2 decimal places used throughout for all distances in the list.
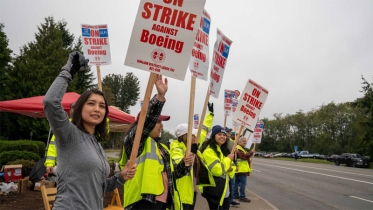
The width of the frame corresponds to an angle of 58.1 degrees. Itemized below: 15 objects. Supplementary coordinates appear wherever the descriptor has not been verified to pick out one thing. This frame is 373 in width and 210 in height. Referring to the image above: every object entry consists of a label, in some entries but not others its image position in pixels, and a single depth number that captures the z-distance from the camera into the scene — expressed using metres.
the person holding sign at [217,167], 5.11
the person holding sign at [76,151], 2.11
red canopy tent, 7.09
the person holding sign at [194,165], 4.27
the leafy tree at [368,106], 38.47
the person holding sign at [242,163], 9.34
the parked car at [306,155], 65.14
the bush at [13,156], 10.54
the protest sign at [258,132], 10.50
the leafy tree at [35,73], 29.16
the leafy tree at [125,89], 67.69
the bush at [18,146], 11.87
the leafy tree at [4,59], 32.10
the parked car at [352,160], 32.47
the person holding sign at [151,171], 3.18
